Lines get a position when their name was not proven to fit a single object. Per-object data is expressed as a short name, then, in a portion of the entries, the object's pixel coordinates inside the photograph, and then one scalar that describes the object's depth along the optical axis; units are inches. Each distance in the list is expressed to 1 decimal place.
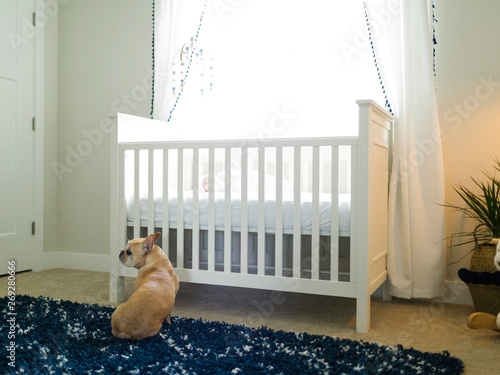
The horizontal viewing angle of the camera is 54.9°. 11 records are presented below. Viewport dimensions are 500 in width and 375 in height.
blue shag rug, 55.9
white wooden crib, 75.0
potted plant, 79.0
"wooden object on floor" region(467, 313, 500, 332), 70.2
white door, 114.6
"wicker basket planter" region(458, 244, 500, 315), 78.7
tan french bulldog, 64.6
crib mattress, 78.1
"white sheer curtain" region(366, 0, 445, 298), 90.0
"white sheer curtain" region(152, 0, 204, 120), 108.7
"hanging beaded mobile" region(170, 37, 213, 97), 109.9
